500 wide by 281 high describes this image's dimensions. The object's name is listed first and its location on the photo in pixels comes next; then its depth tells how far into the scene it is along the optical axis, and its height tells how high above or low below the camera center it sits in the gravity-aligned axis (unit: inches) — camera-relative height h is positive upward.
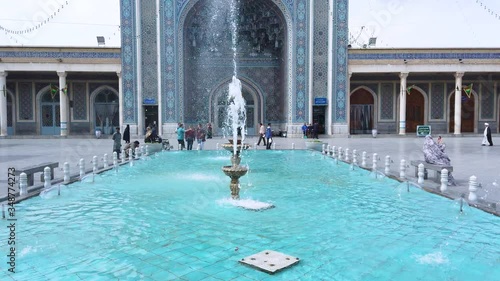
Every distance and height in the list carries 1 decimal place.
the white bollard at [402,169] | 307.6 -34.6
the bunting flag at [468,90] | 853.4 +62.0
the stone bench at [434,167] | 281.3 -31.1
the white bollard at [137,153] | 468.1 -34.0
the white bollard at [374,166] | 342.6 -36.0
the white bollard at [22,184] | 242.8 -34.7
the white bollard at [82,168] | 318.7 -34.3
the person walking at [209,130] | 832.9 -16.2
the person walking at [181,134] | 573.1 -15.7
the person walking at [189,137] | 580.0 -20.0
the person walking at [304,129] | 837.8 -15.2
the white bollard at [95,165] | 342.1 -33.9
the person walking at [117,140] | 452.4 -18.6
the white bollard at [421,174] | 282.8 -34.7
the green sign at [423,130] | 884.0 -18.2
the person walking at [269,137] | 608.1 -21.4
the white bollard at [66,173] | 293.9 -34.8
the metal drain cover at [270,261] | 134.8 -45.4
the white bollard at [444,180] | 252.4 -34.7
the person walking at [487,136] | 624.4 -22.0
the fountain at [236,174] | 223.9 -27.9
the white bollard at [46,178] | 266.7 -34.2
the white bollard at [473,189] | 225.3 -36.0
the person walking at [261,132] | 669.9 -15.9
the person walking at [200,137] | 579.5 -20.1
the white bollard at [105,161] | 386.9 -34.9
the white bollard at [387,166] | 332.2 -34.6
